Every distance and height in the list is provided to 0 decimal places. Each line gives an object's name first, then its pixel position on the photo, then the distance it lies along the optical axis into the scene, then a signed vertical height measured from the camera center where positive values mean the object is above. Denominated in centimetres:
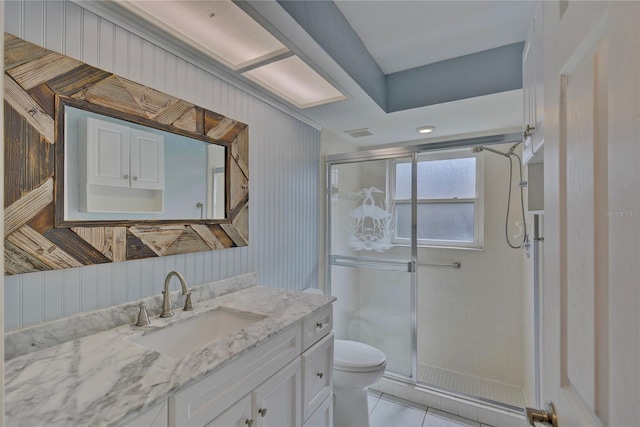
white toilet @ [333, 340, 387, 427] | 186 -109
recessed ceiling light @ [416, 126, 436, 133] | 255 +76
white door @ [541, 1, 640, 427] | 34 +1
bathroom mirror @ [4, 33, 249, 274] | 92 +19
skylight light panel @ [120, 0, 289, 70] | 113 +80
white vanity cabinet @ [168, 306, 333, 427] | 86 -62
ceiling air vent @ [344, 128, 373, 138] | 260 +75
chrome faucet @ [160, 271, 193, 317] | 124 -34
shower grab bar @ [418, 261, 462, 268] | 266 -46
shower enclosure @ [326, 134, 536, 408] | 244 -45
